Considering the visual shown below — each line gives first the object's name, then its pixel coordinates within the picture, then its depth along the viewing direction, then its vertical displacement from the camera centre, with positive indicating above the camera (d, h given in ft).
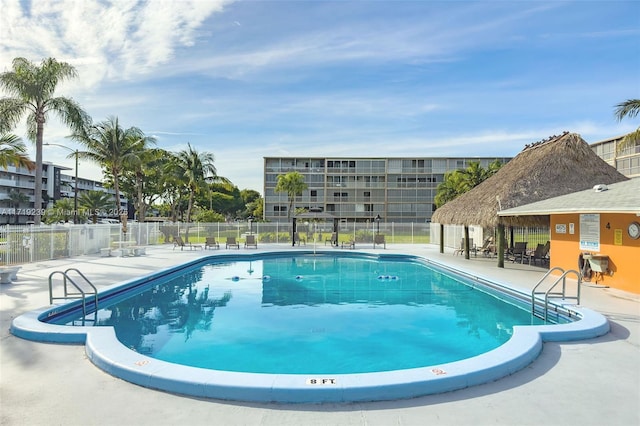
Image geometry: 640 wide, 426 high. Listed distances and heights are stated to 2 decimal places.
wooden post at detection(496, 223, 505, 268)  52.06 -3.09
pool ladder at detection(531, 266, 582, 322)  28.64 -6.14
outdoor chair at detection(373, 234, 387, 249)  84.99 -4.29
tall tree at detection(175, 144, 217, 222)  111.86 +13.61
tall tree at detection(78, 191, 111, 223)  184.03 +7.00
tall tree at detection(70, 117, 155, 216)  92.32 +15.87
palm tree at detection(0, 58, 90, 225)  56.95 +16.59
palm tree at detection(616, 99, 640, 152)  54.29 +14.47
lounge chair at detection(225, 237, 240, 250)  81.61 -4.83
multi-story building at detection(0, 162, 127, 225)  219.92 +14.89
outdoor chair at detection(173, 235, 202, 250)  77.16 -5.31
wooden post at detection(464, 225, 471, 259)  63.52 -3.93
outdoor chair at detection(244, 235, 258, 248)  83.15 -4.65
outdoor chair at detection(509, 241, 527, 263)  59.11 -4.50
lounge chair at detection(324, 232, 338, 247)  84.90 -4.55
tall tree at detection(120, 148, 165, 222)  101.40 +12.28
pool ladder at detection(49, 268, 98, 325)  28.15 -6.14
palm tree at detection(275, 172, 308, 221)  155.07 +13.17
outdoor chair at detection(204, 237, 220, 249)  79.52 -4.93
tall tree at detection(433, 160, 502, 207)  119.03 +11.93
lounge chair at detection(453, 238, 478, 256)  70.87 -5.18
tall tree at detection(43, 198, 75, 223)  105.83 -0.06
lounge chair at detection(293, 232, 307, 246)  87.61 -4.64
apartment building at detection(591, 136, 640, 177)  177.37 +28.54
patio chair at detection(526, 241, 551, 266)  56.90 -4.71
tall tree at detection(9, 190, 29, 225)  220.43 +8.52
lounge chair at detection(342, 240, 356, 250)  82.35 -5.43
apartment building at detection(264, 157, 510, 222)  189.47 +14.87
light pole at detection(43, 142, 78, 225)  83.34 +14.03
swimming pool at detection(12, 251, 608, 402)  14.49 -6.05
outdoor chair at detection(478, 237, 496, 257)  67.62 -4.58
